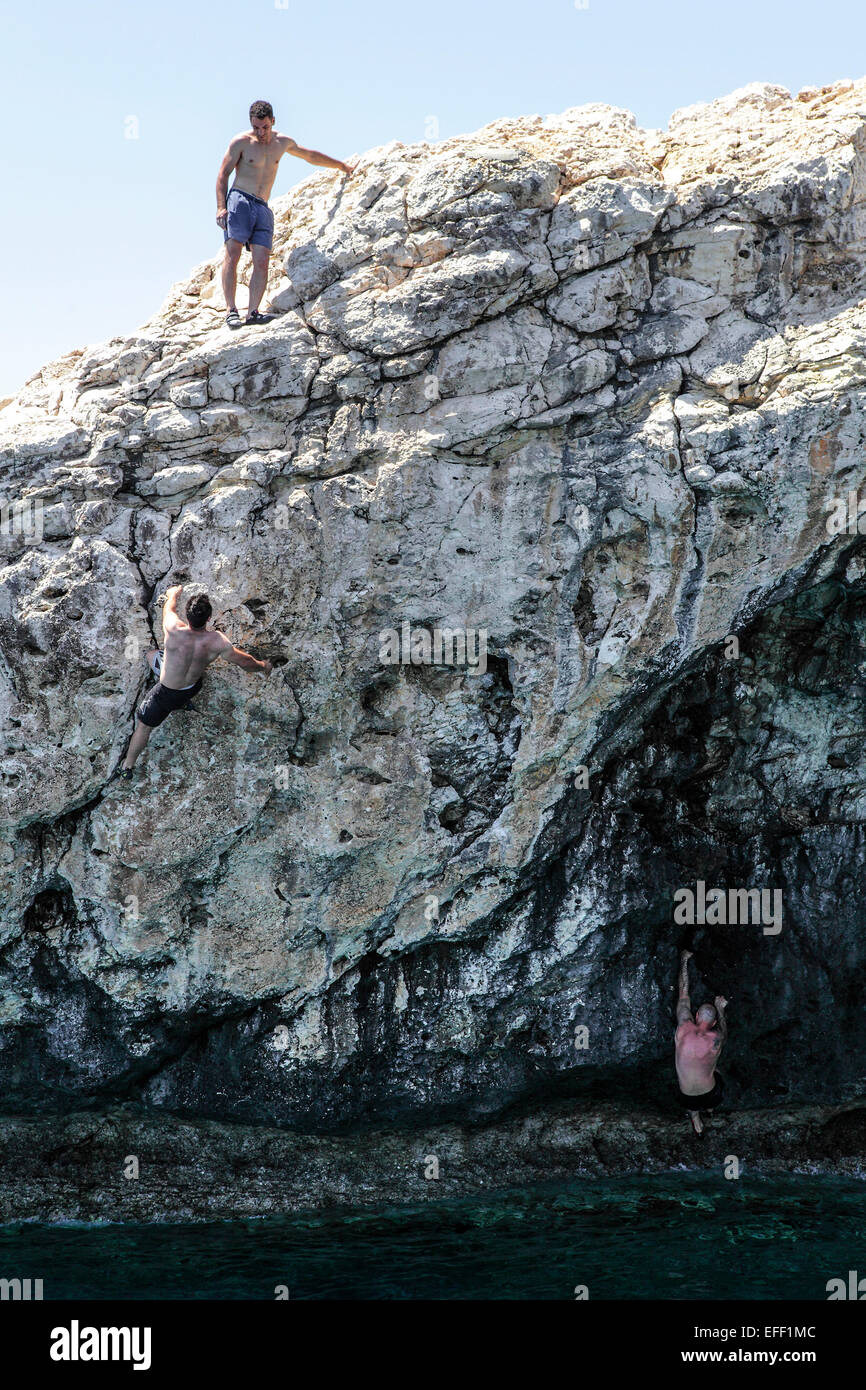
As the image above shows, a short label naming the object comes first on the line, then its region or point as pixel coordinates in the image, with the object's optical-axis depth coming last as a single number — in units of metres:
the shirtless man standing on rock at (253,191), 9.77
